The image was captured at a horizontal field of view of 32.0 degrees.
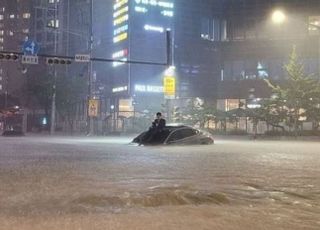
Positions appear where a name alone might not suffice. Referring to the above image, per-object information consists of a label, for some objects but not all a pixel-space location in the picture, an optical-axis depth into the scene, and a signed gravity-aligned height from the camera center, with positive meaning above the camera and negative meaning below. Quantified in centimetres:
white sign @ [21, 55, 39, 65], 3697 +412
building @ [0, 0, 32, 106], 11412 +1925
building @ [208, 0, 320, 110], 6819 +965
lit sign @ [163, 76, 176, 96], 4603 +309
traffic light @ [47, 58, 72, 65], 3741 +404
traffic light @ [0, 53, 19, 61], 3506 +410
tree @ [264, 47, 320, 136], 4466 +206
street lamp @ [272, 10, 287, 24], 3438 +657
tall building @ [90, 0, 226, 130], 7488 +981
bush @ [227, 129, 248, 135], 5067 -96
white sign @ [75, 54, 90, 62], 3762 +427
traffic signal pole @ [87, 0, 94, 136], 5308 +281
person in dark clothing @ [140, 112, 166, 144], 2876 -41
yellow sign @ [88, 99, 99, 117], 5144 +131
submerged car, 2928 -83
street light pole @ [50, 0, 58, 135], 6162 +290
